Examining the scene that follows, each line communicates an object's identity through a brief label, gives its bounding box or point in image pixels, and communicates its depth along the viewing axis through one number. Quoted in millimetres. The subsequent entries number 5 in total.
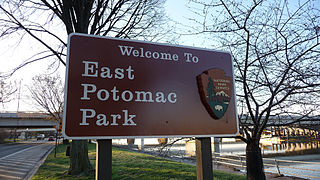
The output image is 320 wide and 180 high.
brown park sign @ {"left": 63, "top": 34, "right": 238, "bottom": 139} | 1932
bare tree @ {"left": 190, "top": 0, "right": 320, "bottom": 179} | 3377
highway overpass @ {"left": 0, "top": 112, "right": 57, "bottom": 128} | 30891
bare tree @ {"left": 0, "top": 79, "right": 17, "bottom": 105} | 24531
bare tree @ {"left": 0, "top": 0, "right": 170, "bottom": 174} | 7609
